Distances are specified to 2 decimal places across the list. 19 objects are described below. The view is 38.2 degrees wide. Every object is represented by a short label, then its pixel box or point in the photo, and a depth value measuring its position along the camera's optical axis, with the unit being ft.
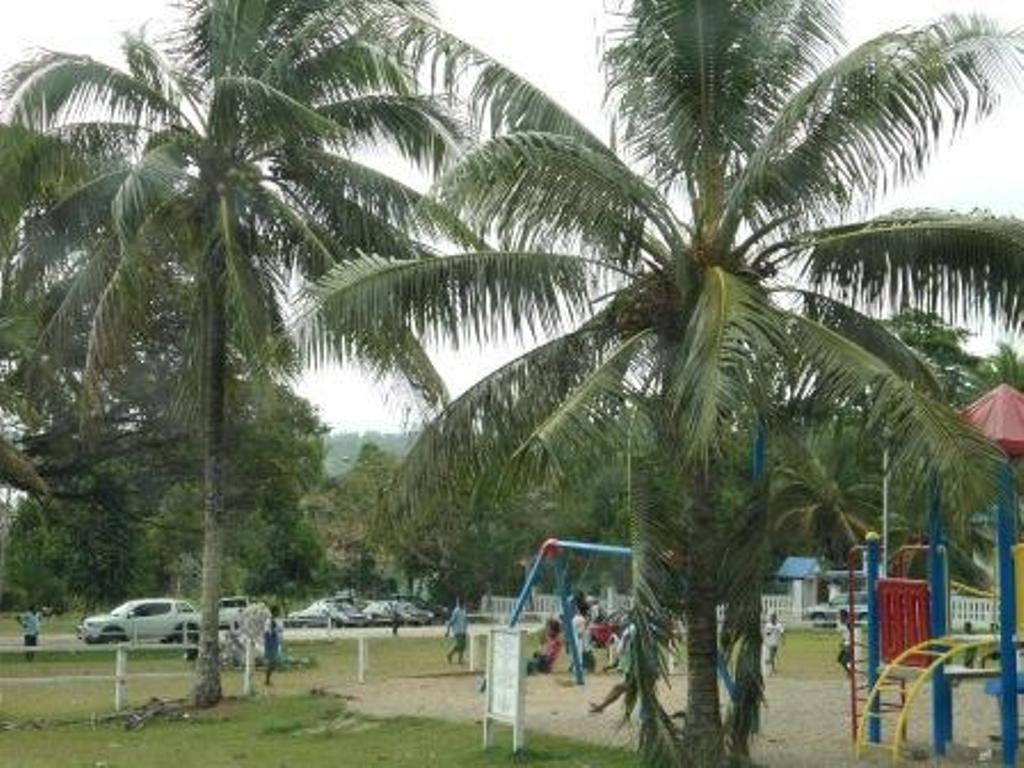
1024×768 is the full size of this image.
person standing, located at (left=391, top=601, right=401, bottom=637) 166.48
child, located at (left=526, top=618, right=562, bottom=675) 89.92
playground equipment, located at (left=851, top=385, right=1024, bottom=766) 40.14
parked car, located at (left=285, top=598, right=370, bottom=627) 185.68
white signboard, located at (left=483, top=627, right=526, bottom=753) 50.66
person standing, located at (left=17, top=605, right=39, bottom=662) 123.65
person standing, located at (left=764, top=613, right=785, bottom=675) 88.63
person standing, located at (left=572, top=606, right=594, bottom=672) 89.53
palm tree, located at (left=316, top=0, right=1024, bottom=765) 37.55
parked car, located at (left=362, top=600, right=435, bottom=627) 195.52
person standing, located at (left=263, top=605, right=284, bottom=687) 90.12
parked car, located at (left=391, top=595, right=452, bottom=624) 206.28
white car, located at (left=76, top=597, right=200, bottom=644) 140.26
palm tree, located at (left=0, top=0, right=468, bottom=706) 63.36
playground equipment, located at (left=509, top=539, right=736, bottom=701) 75.55
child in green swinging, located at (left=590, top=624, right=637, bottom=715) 38.78
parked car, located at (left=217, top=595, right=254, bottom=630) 122.34
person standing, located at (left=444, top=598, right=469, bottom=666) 104.12
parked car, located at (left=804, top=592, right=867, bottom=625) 178.70
